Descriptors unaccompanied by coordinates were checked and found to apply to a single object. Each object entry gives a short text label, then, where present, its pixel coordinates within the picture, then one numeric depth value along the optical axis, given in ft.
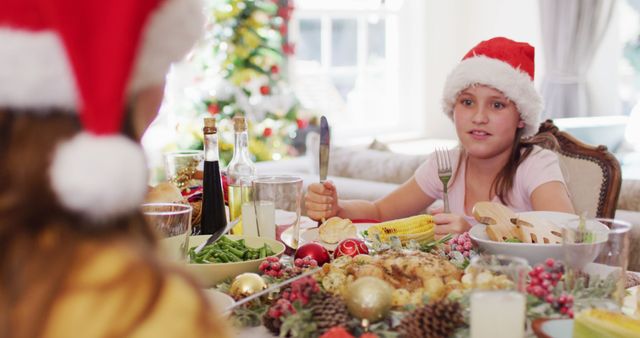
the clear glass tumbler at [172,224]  4.15
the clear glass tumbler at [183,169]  6.64
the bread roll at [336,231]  5.41
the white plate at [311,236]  5.41
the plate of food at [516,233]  4.56
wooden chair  7.20
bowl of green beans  4.39
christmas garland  3.35
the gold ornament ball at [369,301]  3.52
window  20.30
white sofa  8.93
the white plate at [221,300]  3.72
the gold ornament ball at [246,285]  3.98
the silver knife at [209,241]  4.84
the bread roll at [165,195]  5.57
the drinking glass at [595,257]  3.76
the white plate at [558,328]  3.34
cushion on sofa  10.67
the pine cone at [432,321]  3.32
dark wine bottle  5.78
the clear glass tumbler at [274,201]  5.34
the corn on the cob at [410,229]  5.35
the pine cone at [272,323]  3.58
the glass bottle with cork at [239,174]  5.66
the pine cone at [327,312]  3.46
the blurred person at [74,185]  2.05
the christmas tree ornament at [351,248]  4.77
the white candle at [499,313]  3.24
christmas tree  16.57
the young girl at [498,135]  7.11
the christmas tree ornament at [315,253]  4.69
